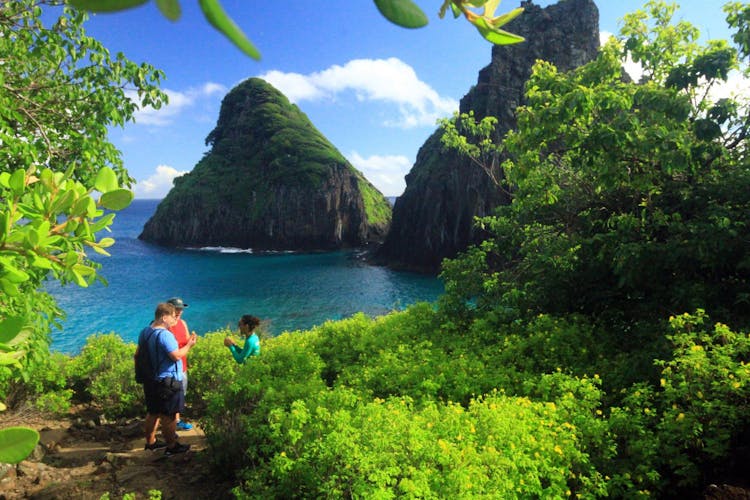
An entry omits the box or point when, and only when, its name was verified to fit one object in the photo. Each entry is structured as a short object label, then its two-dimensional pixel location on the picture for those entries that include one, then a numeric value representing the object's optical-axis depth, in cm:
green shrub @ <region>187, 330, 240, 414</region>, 732
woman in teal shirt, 635
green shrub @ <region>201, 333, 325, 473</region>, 457
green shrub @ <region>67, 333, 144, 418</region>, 730
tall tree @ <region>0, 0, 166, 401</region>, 452
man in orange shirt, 614
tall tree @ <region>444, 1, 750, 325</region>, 538
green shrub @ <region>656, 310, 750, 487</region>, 347
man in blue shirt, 530
